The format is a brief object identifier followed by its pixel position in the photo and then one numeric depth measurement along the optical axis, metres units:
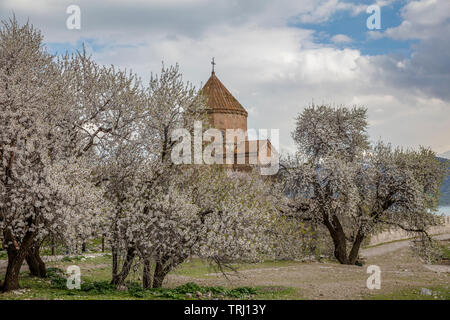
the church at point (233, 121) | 54.72
